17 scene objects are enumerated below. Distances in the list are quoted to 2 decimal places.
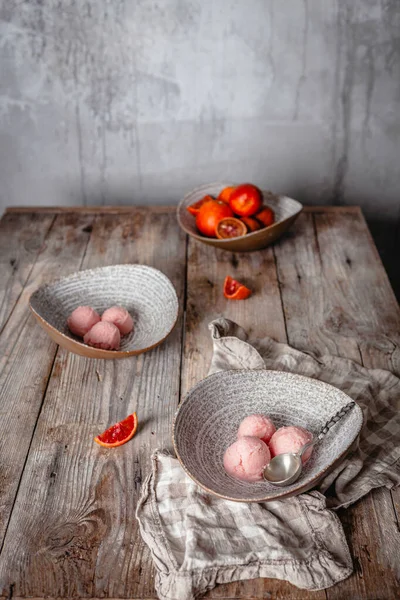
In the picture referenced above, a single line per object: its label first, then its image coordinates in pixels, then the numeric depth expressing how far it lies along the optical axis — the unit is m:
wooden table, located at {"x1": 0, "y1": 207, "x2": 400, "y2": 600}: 1.00
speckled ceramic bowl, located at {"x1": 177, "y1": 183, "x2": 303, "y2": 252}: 1.86
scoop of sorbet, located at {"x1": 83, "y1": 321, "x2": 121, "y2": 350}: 1.47
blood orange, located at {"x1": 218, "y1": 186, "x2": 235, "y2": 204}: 1.97
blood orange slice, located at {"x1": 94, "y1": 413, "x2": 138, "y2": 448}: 1.23
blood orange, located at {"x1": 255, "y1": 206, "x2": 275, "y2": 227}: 1.91
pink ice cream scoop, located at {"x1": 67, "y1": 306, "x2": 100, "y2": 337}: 1.50
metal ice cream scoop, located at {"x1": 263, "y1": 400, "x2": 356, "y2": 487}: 1.08
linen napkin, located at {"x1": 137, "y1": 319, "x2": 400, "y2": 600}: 0.98
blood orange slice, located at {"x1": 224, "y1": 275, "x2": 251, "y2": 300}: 1.71
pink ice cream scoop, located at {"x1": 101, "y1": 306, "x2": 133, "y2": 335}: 1.53
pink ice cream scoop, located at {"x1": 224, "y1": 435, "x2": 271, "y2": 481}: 1.10
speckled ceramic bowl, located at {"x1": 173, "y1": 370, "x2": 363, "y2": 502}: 1.08
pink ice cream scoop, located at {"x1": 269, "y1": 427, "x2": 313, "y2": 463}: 1.11
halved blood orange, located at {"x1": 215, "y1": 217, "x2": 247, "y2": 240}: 1.88
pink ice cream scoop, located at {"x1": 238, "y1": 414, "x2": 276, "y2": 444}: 1.15
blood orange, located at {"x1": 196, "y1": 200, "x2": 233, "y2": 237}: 1.89
